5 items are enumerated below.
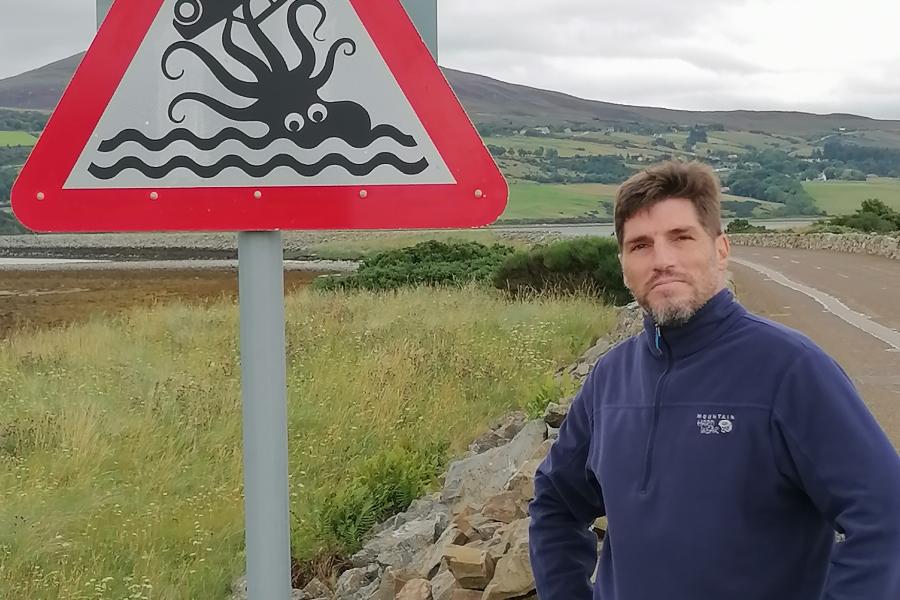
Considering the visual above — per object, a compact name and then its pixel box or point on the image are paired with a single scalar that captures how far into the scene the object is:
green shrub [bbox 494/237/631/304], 16.25
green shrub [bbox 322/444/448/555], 5.42
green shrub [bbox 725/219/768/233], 56.53
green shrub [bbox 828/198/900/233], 45.56
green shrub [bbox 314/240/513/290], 22.50
